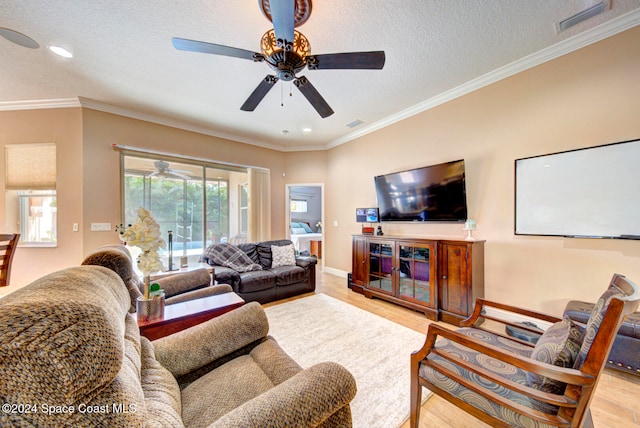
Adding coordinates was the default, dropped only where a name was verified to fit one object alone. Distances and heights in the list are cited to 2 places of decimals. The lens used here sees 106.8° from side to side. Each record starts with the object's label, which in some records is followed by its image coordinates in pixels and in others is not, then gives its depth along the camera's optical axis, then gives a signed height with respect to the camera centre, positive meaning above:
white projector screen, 2.04 +0.18
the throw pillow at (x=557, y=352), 1.01 -0.62
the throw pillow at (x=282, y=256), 4.00 -0.70
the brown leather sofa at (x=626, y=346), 1.75 -1.01
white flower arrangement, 1.45 -0.14
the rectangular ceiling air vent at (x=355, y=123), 4.18 +1.64
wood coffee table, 1.50 -0.69
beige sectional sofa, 0.43 -0.46
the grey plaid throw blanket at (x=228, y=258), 3.60 -0.66
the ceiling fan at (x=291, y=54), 1.68 +1.19
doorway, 8.39 +0.17
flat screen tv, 3.06 +0.28
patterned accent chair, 0.92 -0.74
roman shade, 3.37 +0.73
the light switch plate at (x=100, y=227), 3.41 -0.15
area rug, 1.62 -1.30
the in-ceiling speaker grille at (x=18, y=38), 2.11 +1.65
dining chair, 2.56 -0.47
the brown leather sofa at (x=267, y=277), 3.28 -0.91
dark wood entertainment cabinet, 2.76 -0.79
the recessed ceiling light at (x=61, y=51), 2.34 +1.66
